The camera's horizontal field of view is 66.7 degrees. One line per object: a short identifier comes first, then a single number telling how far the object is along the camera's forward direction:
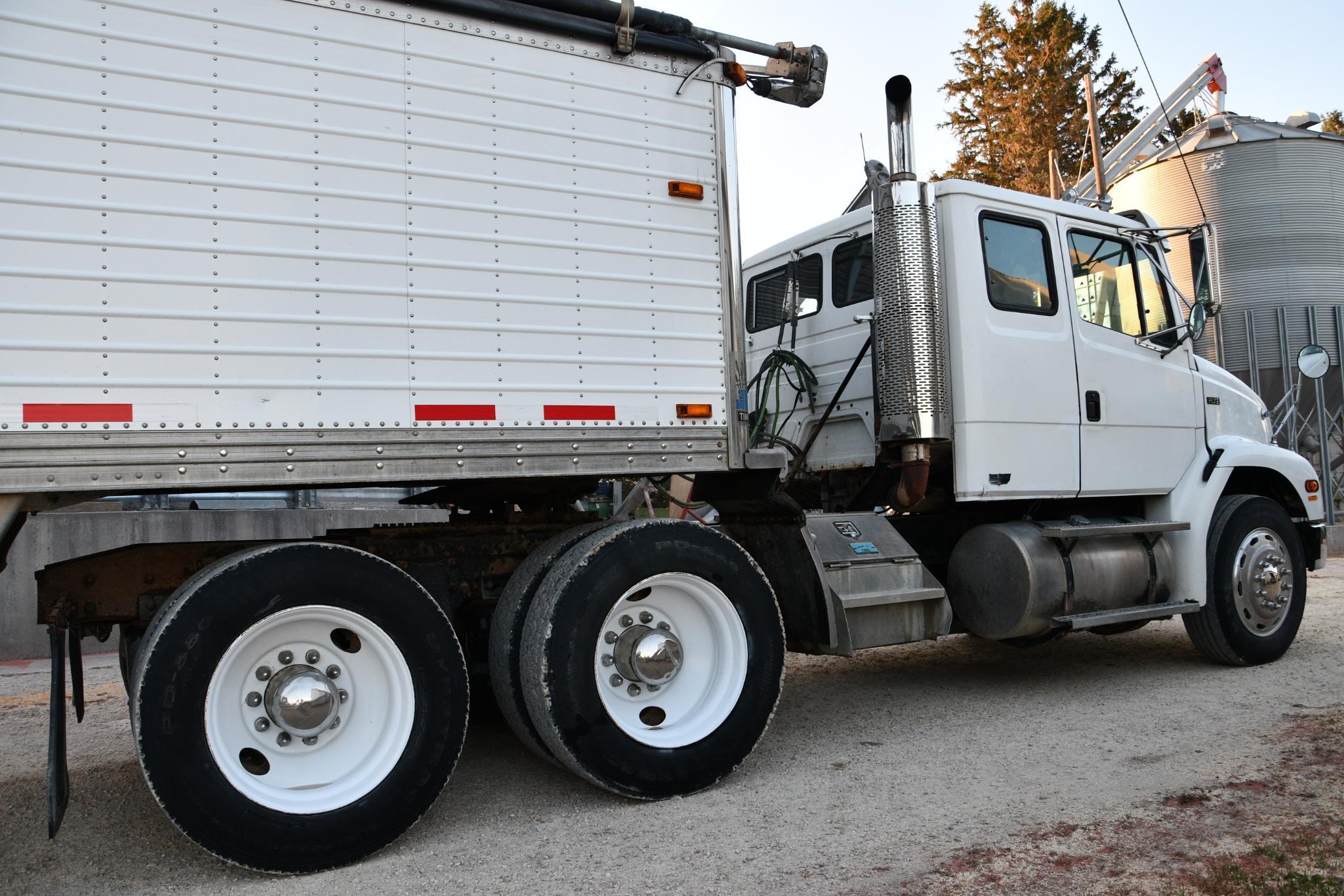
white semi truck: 3.55
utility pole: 17.80
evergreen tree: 29.67
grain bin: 17.77
